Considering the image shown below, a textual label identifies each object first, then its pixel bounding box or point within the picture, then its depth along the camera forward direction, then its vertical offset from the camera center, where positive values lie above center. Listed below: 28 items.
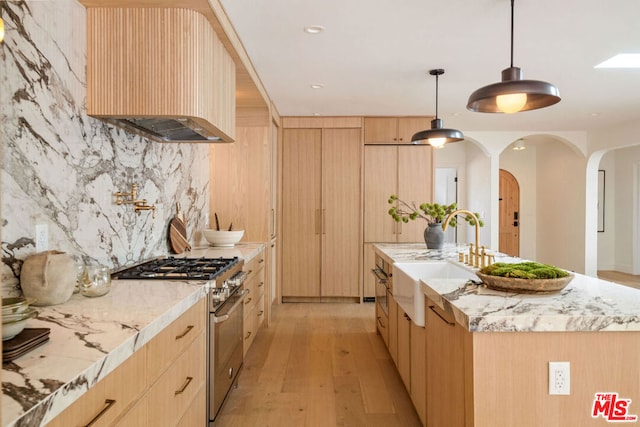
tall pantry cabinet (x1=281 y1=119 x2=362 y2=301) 5.88 +0.01
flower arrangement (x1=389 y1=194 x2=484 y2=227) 3.77 +0.00
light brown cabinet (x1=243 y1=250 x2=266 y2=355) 3.42 -0.75
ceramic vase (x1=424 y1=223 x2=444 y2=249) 3.75 -0.20
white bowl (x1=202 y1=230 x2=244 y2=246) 3.81 -0.22
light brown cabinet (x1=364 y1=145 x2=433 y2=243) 5.84 +0.37
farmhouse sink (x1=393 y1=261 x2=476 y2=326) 2.24 -0.41
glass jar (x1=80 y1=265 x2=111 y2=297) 1.77 -0.28
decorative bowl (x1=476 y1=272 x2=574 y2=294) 1.72 -0.28
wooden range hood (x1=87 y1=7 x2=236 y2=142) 2.22 +0.75
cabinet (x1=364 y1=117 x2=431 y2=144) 5.84 +1.11
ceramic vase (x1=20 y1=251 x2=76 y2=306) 1.62 -0.25
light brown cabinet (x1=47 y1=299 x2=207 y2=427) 1.12 -0.55
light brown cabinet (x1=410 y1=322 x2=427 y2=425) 2.26 -0.86
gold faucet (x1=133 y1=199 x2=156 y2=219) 2.71 +0.03
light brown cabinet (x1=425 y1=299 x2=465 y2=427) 1.66 -0.65
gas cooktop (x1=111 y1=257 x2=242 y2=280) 2.24 -0.32
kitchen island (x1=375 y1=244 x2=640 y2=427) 1.47 -0.51
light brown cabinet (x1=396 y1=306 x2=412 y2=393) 2.65 -0.86
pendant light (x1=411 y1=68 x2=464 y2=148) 3.46 +0.61
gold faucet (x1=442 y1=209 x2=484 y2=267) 2.62 -0.22
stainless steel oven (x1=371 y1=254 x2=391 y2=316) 3.48 -0.57
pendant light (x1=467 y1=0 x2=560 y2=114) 1.99 +0.56
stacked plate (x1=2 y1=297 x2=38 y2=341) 1.16 -0.29
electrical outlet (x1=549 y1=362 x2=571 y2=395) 1.51 -0.56
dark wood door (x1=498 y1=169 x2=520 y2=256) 9.00 -0.01
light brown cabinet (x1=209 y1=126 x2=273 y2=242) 4.51 +0.24
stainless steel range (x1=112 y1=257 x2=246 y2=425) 2.26 -0.52
